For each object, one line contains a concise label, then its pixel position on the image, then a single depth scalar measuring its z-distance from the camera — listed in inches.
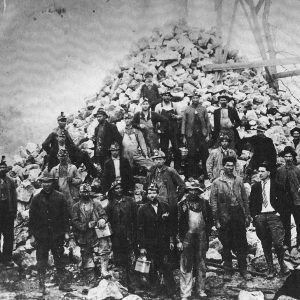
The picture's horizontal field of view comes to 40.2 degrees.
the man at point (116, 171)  304.2
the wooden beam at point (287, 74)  475.8
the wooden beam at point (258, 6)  468.8
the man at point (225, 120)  331.0
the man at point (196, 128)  337.1
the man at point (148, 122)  341.1
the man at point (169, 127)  346.3
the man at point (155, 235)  237.1
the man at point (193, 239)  229.5
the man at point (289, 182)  256.7
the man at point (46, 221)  249.1
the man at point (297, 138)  305.6
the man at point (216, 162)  289.0
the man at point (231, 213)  245.6
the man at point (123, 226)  247.8
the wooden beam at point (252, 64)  445.1
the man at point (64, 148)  320.2
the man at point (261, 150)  294.5
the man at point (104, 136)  325.4
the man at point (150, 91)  383.2
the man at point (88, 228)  257.0
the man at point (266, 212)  243.8
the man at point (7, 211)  285.4
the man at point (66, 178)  293.1
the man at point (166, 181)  268.4
